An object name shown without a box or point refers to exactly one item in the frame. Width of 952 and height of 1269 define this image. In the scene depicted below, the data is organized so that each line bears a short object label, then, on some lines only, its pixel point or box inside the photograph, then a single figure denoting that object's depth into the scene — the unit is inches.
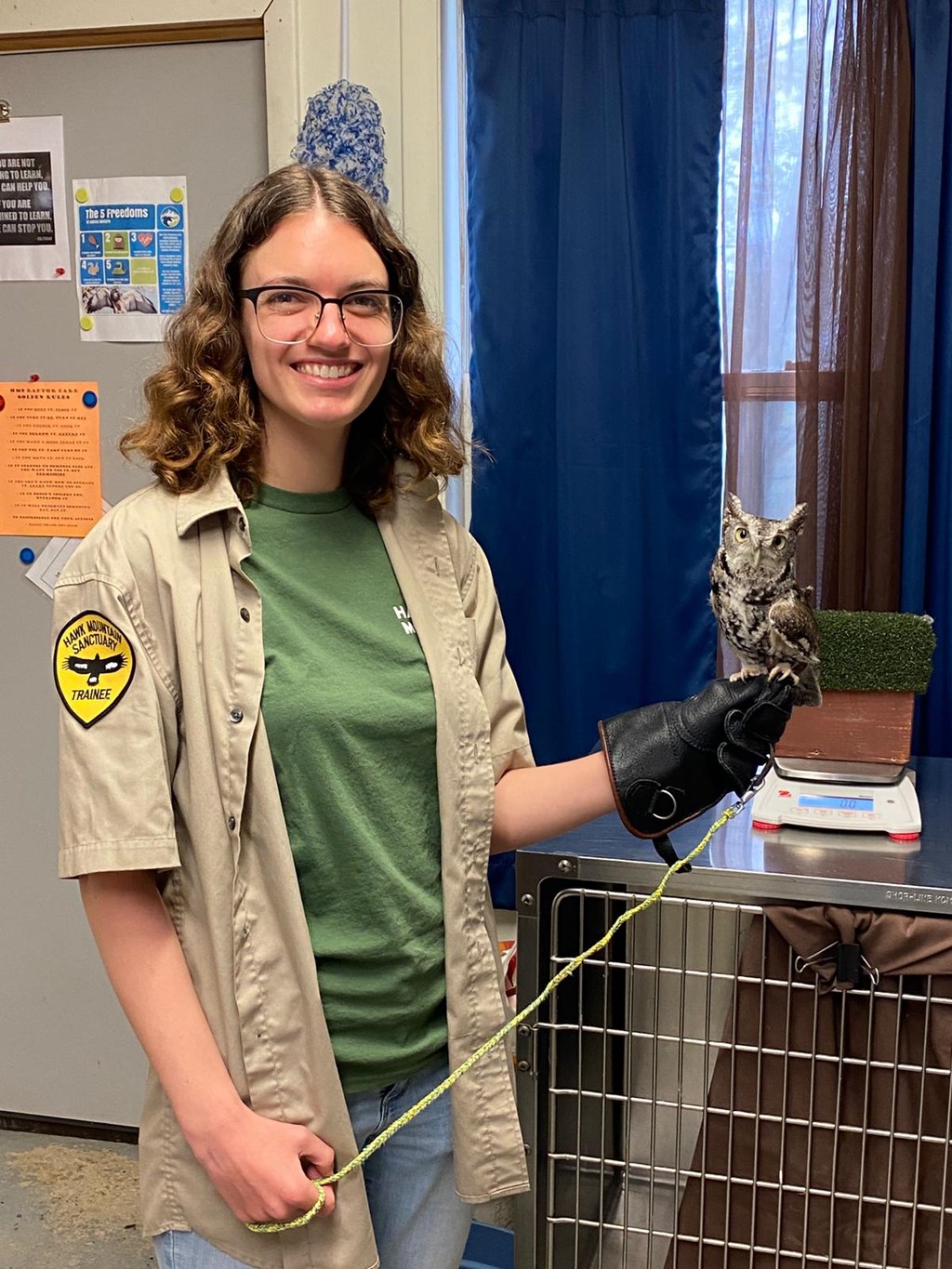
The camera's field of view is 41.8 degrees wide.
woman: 41.3
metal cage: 57.1
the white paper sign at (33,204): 93.3
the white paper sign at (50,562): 97.6
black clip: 55.7
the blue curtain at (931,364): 73.6
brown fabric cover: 56.1
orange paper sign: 96.4
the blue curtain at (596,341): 78.8
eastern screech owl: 48.8
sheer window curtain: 75.1
